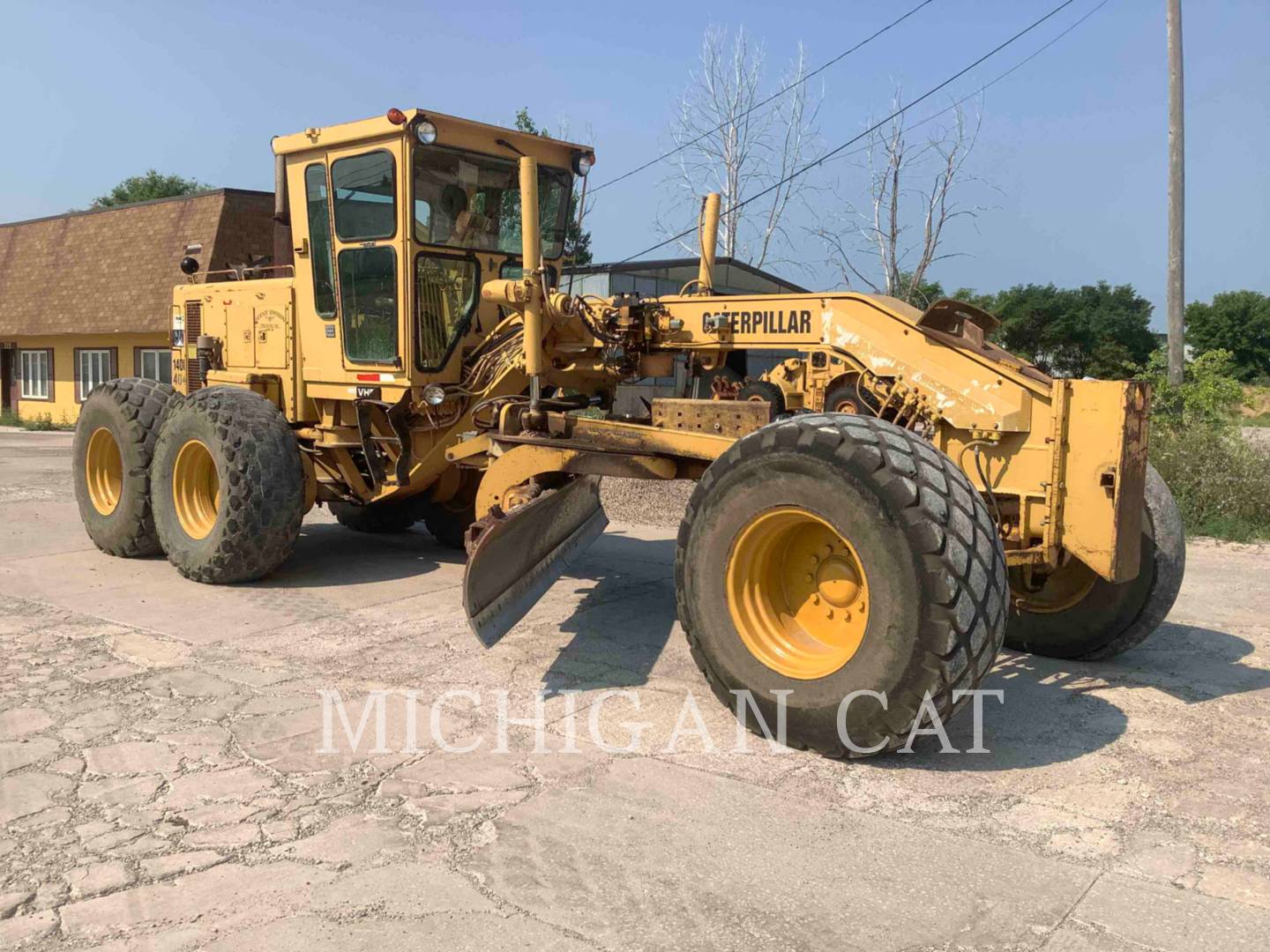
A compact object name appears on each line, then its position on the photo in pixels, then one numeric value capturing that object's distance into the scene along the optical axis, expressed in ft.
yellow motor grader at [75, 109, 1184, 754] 13.61
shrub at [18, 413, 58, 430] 83.20
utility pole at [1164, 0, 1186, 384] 43.68
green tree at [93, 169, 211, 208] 153.17
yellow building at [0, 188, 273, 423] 67.51
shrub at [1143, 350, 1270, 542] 34.37
